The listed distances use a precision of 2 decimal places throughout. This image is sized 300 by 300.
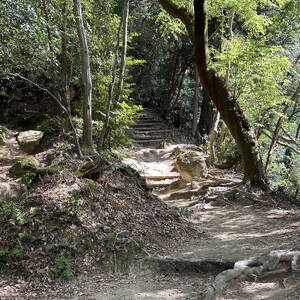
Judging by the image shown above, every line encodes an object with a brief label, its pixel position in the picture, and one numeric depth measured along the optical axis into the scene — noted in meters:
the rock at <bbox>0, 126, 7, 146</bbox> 9.79
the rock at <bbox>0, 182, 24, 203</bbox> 5.93
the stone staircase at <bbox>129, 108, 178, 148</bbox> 17.53
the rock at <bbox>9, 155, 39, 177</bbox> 7.25
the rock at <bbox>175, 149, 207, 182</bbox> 11.51
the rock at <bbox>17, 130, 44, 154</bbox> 9.92
